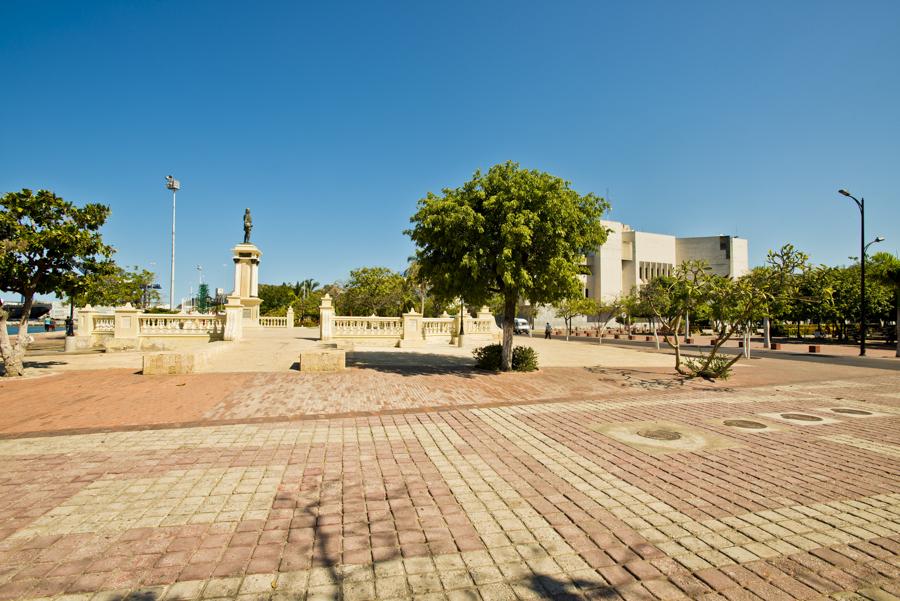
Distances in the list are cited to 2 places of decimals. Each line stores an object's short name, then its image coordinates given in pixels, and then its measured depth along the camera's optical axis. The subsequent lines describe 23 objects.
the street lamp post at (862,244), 24.77
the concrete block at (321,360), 13.30
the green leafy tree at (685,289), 13.56
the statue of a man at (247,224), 33.81
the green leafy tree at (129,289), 35.38
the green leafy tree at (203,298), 59.42
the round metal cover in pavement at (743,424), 7.67
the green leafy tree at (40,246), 11.35
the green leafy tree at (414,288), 52.72
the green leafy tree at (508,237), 12.74
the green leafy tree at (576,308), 42.97
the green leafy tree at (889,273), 25.36
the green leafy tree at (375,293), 57.16
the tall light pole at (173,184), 42.25
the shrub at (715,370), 13.57
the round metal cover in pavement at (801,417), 8.27
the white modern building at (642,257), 75.06
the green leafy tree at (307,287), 82.12
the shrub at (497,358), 14.61
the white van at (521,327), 52.78
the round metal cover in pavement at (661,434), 6.91
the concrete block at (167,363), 12.61
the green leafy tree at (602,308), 43.26
